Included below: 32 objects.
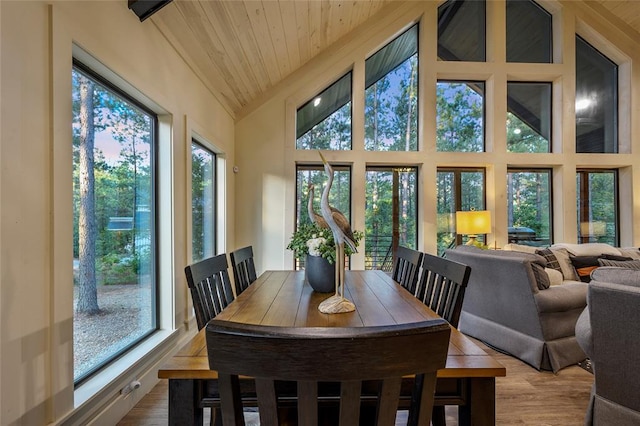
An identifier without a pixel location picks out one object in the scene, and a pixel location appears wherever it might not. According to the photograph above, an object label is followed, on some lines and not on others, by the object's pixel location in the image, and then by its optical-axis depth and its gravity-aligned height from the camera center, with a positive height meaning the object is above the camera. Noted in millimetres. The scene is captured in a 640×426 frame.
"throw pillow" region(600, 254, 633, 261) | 3613 -500
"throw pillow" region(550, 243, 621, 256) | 3818 -433
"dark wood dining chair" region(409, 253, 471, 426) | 1502 -385
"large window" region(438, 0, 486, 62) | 4742 +2815
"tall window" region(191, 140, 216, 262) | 3180 +154
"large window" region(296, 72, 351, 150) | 4531 +1382
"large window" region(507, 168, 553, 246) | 4750 +138
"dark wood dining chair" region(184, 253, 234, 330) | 1366 -352
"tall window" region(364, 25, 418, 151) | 4613 +1772
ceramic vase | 1726 -325
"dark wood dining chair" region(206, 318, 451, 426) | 583 -269
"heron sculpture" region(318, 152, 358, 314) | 1408 -121
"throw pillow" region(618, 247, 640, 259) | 3812 -473
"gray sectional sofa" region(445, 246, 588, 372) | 2514 -797
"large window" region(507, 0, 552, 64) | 4816 +2814
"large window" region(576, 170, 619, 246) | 4766 +119
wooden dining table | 973 -465
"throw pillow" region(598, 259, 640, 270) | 3352 -536
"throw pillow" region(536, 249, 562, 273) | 3471 -504
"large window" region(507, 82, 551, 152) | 4734 +1488
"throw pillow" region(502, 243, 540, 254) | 3752 -418
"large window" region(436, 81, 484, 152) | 4676 +1475
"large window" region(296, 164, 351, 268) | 4527 +405
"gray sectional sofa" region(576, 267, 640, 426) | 1472 -649
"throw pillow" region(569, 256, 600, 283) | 3518 -581
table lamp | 4082 -113
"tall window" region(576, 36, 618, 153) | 4828 +1767
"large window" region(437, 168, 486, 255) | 4648 +273
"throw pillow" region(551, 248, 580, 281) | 3518 -590
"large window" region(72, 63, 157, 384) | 1688 -36
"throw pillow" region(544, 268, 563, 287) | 2943 -598
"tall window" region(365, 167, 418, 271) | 4555 +25
